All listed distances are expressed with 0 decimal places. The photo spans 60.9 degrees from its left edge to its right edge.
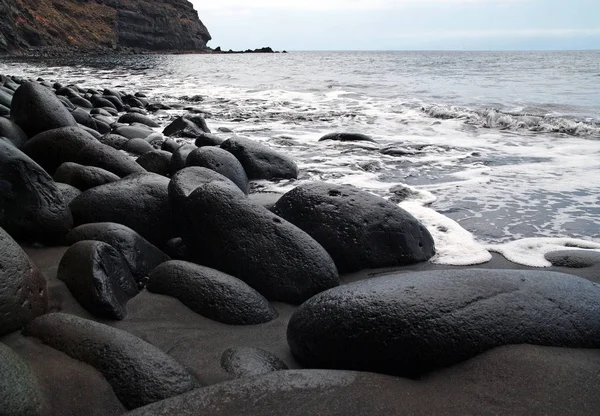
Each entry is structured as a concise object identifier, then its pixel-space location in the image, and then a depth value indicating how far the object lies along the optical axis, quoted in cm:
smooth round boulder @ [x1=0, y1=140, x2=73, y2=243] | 263
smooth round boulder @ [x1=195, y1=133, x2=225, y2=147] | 615
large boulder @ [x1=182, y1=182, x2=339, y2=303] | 257
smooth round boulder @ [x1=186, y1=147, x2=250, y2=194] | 419
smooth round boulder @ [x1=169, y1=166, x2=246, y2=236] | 291
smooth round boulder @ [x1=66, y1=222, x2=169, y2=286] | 257
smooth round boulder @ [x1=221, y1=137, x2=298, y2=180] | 512
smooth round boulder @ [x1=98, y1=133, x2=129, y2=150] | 610
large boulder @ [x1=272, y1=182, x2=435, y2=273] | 304
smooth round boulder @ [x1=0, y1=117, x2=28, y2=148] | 443
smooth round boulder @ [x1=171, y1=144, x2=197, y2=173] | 450
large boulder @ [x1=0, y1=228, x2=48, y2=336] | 183
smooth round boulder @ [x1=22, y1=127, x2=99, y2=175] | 411
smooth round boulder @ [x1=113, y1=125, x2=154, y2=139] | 709
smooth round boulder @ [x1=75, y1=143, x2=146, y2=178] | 389
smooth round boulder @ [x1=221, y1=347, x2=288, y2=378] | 186
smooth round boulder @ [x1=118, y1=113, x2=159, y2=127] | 862
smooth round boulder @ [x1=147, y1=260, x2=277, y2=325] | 229
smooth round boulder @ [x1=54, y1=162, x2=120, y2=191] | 349
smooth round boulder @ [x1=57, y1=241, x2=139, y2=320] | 216
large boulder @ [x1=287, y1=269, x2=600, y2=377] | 181
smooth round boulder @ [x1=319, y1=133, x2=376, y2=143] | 754
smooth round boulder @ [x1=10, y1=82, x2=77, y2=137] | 482
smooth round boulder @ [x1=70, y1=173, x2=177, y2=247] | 302
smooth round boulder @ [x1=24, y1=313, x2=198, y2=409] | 165
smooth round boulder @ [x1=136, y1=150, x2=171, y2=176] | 467
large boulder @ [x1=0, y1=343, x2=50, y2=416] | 142
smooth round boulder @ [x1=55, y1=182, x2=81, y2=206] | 317
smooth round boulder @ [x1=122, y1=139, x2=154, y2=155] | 588
